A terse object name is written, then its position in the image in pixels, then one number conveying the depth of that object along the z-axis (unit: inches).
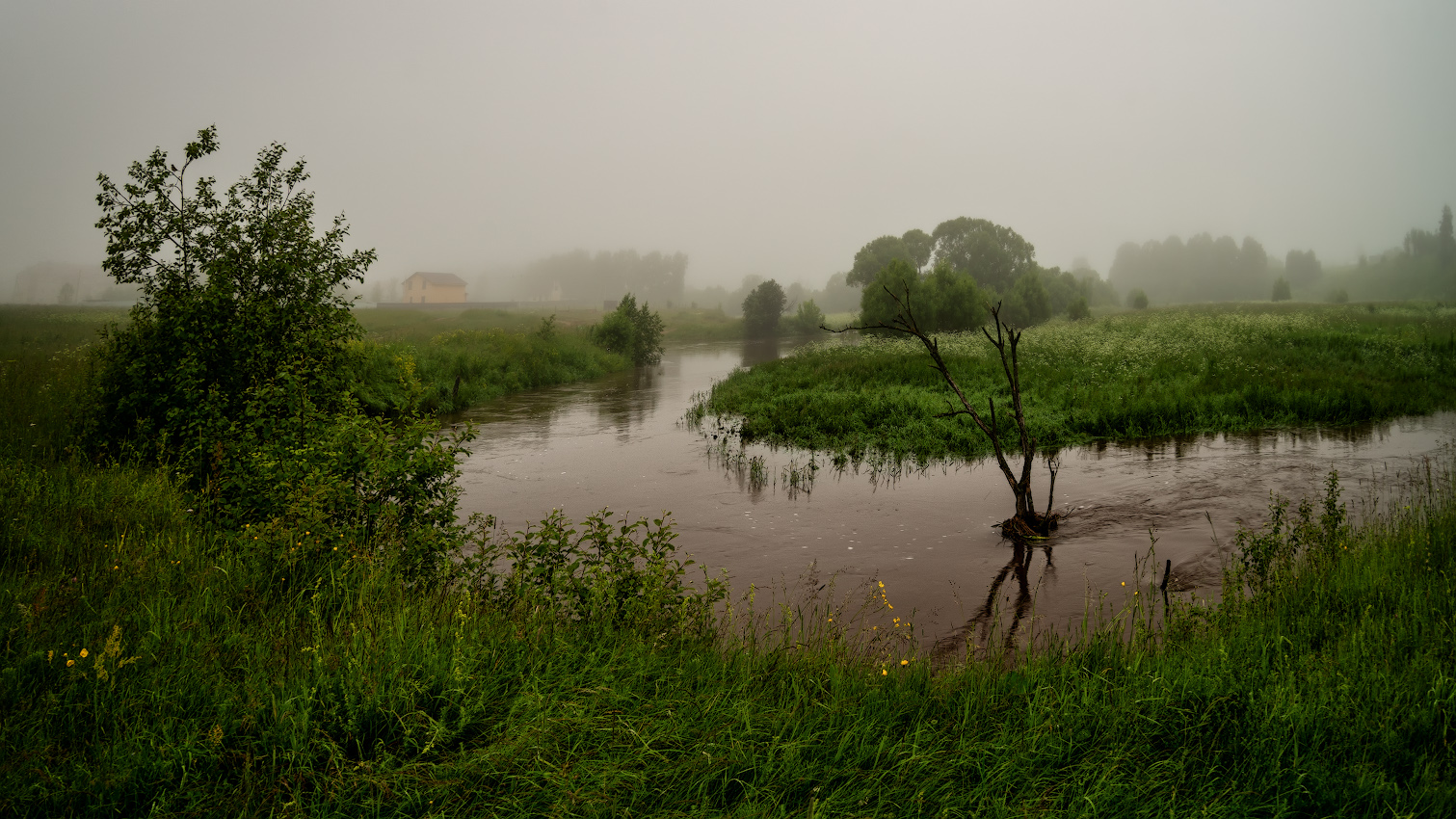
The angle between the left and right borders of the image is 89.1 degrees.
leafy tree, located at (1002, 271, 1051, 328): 3029.0
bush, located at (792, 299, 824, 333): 3540.8
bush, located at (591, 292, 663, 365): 1849.2
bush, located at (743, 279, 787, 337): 3454.7
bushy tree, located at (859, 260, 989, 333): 2108.8
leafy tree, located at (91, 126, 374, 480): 403.9
